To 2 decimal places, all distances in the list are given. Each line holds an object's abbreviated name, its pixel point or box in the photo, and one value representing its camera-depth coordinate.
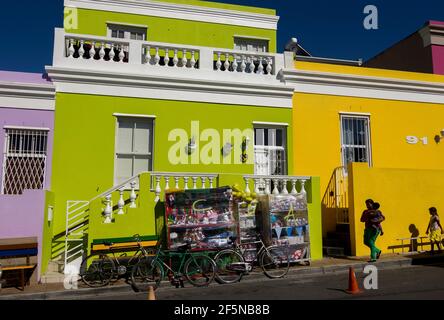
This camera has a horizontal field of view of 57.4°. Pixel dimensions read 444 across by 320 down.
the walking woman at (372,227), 10.12
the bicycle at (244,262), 8.71
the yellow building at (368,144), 11.30
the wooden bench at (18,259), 8.04
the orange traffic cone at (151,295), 6.70
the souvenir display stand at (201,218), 9.05
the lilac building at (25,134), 10.22
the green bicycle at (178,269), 8.16
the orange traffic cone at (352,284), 7.32
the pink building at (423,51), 15.85
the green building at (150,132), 9.77
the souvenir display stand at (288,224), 9.60
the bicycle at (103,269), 8.12
